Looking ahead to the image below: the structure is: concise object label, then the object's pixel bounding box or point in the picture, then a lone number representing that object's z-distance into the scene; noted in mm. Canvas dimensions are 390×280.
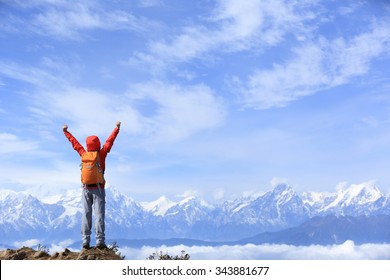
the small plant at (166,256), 20531
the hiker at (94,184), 19672
